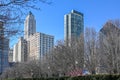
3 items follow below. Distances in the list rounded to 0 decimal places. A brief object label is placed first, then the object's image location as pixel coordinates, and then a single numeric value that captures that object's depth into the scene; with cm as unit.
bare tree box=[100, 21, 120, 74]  2360
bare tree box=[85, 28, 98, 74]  2479
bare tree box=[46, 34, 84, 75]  2647
